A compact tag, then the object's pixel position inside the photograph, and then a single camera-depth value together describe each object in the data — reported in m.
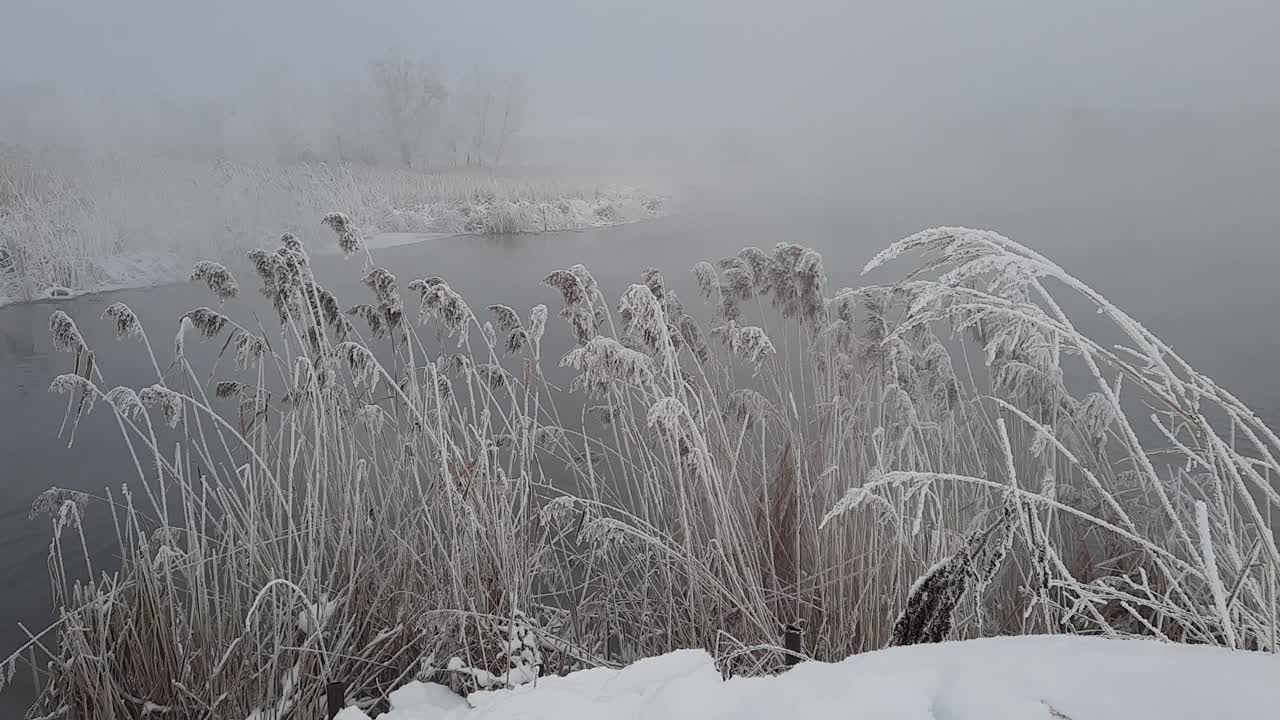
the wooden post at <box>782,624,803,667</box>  1.54
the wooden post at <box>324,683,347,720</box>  1.43
